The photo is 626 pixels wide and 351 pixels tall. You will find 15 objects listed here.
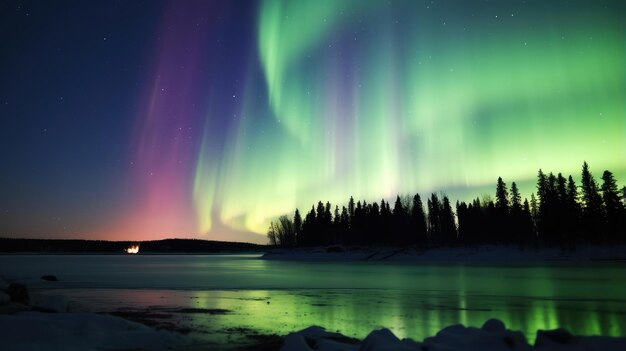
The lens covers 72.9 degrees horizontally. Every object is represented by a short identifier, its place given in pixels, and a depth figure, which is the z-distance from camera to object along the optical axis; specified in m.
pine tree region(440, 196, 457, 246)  134.88
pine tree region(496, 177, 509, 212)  112.94
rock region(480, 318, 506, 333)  10.49
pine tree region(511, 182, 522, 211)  111.81
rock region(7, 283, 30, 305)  17.70
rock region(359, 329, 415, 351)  8.87
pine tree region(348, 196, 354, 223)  164.21
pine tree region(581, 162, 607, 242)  84.88
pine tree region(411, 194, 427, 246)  131.88
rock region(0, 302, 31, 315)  14.36
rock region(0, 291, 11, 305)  15.13
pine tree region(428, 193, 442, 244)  142.88
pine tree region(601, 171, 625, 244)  82.94
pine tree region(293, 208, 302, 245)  174.80
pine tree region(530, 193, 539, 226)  118.32
